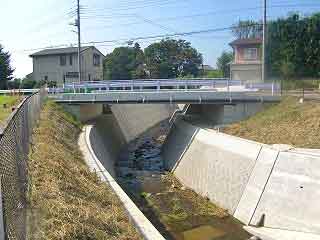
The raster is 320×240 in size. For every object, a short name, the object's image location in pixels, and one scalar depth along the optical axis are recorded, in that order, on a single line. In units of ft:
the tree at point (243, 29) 228.28
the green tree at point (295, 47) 115.48
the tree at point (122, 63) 220.30
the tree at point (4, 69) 125.16
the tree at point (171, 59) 219.82
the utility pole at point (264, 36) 91.67
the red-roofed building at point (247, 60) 140.49
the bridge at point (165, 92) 73.47
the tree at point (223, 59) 260.15
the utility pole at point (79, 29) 107.63
